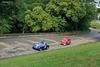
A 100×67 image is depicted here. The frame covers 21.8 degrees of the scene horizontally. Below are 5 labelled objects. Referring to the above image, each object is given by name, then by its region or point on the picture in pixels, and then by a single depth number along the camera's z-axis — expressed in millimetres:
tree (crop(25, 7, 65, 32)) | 57238
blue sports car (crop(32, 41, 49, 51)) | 36347
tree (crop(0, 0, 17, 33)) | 36438
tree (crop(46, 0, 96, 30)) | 61250
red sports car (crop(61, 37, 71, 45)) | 42856
